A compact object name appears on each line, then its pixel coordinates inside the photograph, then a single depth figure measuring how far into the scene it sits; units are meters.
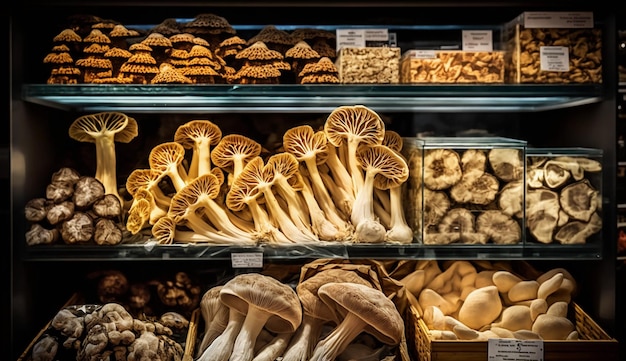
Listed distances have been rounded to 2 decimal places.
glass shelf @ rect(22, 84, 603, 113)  1.71
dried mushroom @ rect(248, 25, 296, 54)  1.88
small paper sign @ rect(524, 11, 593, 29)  1.79
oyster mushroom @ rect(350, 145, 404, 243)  1.83
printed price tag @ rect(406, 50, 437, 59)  1.79
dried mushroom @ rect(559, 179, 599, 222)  1.78
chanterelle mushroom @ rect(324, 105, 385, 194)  1.81
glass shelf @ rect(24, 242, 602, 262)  1.73
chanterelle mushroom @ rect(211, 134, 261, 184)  1.91
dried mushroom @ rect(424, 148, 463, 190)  1.77
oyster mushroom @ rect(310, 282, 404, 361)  1.68
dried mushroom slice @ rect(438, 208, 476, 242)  1.77
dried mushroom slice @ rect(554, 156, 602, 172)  1.78
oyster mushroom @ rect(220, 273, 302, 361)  1.72
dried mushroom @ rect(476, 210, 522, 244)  1.77
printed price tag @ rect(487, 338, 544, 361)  1.72
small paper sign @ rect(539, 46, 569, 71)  1.78
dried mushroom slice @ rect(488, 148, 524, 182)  1.77
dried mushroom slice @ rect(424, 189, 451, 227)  1.77
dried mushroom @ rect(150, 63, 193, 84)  1.75
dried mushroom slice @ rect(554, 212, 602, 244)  1.78
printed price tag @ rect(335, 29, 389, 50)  1.91
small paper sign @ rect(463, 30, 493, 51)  1.88
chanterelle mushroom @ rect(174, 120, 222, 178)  1.93
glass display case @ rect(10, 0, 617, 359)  1.73
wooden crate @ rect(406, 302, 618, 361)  1.70
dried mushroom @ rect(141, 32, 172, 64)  1.81
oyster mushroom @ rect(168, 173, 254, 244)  1.80
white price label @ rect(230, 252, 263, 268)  1.74
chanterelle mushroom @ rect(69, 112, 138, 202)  1.91
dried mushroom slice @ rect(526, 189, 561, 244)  1.79
